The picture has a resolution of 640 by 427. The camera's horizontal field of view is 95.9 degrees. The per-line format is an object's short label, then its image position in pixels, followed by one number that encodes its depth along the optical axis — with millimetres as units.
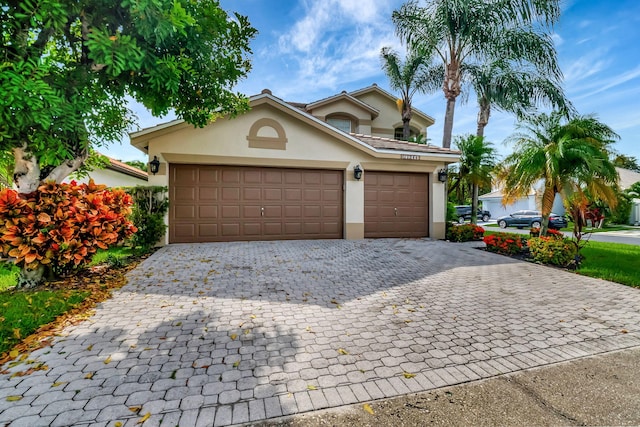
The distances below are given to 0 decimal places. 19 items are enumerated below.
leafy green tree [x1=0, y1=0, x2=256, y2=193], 3793
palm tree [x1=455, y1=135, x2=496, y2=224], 14273
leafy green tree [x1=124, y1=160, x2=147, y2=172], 39844
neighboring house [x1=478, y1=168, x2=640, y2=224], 24141
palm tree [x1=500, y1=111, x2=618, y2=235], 8091
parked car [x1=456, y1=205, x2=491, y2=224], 26516
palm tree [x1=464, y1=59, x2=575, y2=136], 15406
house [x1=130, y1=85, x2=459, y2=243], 9422
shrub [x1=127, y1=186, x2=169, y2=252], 8500
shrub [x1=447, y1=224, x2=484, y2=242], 11641
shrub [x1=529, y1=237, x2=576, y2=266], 7672
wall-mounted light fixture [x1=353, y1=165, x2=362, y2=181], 10734
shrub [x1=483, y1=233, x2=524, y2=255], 9281
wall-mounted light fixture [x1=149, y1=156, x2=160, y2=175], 9031
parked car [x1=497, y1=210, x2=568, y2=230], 20984
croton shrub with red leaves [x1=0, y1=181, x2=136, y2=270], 4781
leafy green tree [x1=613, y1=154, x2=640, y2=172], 39300
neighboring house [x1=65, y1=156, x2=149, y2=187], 14652
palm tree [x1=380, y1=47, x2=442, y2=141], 16969
